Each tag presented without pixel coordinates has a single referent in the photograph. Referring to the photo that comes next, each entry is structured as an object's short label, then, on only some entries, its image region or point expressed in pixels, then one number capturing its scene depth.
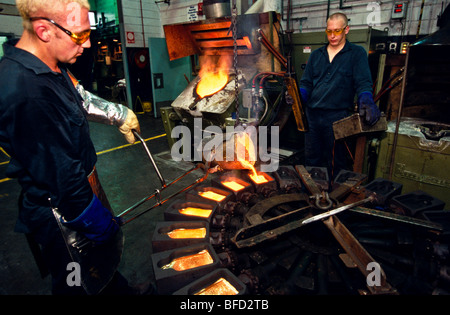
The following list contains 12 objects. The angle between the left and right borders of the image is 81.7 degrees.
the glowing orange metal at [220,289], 1.46
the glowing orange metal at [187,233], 1.95
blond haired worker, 1.28
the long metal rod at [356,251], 1.40
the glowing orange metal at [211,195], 2.35
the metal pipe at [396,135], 2.94
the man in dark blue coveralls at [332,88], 3.11
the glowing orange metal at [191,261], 1.67
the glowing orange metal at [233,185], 2.42
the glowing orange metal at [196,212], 2.14
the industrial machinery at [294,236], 1.53
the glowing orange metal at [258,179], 2.50
